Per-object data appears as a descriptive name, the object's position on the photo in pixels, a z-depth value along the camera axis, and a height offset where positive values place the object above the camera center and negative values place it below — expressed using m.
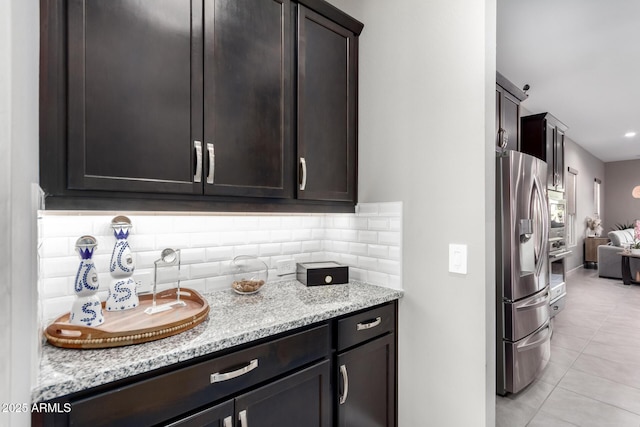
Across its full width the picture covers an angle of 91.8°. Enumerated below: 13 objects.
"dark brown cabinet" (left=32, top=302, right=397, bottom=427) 0.83 -0.59
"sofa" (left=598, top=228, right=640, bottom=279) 6.52 -0.93
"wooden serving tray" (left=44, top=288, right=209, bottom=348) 0.92 -0.37
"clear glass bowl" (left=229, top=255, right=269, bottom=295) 1.68 -0.31
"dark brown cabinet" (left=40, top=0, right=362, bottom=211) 0.96 +0.43
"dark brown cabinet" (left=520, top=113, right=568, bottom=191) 3.82 +0.91
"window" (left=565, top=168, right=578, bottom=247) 6.82 +0.20
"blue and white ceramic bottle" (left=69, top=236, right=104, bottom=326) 1.00 -0.26
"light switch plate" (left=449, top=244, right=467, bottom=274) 1.42 -0.21
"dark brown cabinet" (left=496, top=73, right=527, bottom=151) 2.70 +0.91
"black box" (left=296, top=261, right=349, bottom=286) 1.76 -0.35
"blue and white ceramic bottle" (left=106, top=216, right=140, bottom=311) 1.15 -0.23
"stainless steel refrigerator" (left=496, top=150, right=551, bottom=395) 2.29 -0.44
